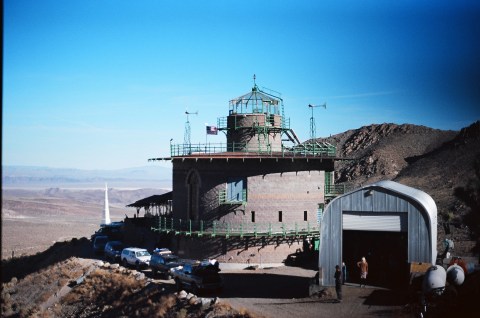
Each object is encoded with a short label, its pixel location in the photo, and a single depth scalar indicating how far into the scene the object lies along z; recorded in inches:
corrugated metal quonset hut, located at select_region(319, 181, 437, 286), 932.6
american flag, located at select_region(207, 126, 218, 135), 1592.0
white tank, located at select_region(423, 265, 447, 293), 807.7
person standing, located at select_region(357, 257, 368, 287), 975.0
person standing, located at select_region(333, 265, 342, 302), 927.0
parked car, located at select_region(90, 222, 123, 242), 1852.9
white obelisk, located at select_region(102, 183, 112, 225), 2741.1
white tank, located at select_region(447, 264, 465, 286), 856.8
